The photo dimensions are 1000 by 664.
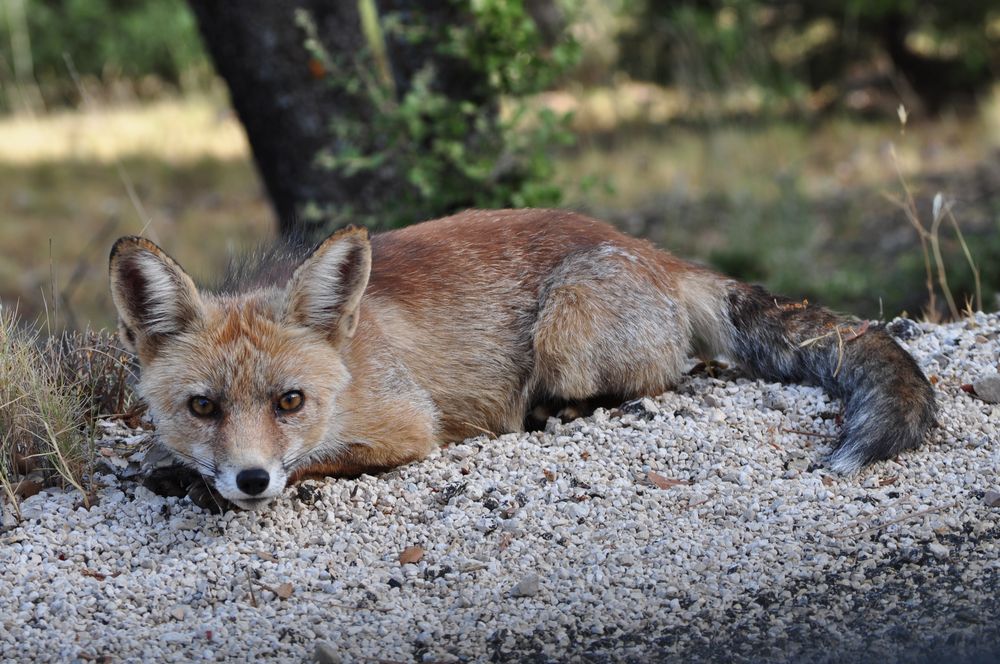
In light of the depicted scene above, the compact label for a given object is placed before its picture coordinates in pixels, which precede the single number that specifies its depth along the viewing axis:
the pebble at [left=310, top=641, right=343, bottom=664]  7.43
